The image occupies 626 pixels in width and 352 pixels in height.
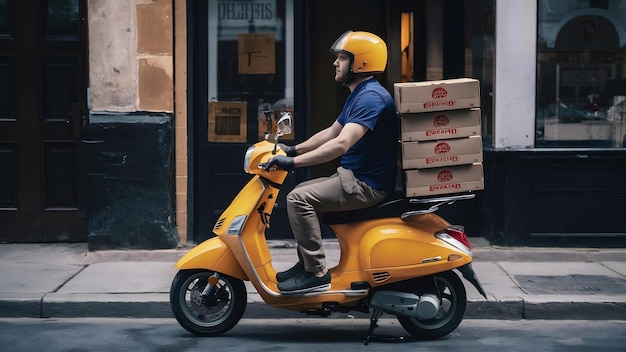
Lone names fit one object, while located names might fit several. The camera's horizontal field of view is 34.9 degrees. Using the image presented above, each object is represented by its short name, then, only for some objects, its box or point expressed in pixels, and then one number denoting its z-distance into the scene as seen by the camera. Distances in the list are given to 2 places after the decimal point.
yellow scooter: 6.65
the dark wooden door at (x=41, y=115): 10.09
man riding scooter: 6.56
